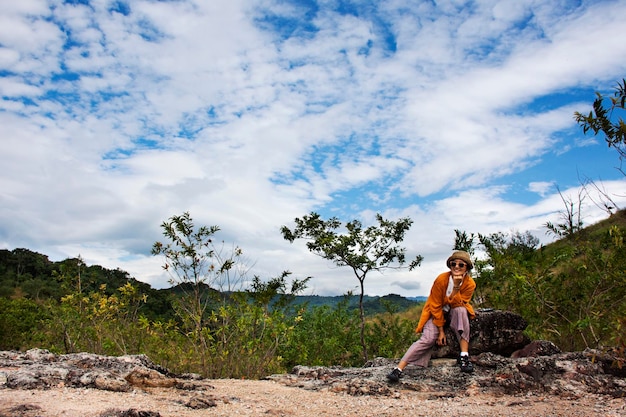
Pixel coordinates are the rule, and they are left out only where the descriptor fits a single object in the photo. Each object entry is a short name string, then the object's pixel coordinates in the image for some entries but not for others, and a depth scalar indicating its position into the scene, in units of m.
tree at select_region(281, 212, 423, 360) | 11.30
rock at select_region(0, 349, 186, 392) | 5.06
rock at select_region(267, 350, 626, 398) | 5.96
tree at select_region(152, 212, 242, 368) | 7.84
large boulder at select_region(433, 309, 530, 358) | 7.50
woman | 6.87
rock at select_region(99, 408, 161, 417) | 4.20
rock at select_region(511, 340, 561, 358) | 7.26
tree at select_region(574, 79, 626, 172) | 4.72
